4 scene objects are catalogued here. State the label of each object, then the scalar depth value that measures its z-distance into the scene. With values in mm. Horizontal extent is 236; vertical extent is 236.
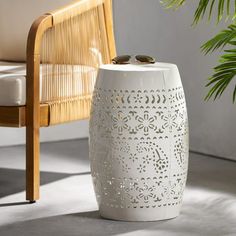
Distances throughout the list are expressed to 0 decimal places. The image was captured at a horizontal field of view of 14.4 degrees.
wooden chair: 3000
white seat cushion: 3000
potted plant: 2651
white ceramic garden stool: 2683
